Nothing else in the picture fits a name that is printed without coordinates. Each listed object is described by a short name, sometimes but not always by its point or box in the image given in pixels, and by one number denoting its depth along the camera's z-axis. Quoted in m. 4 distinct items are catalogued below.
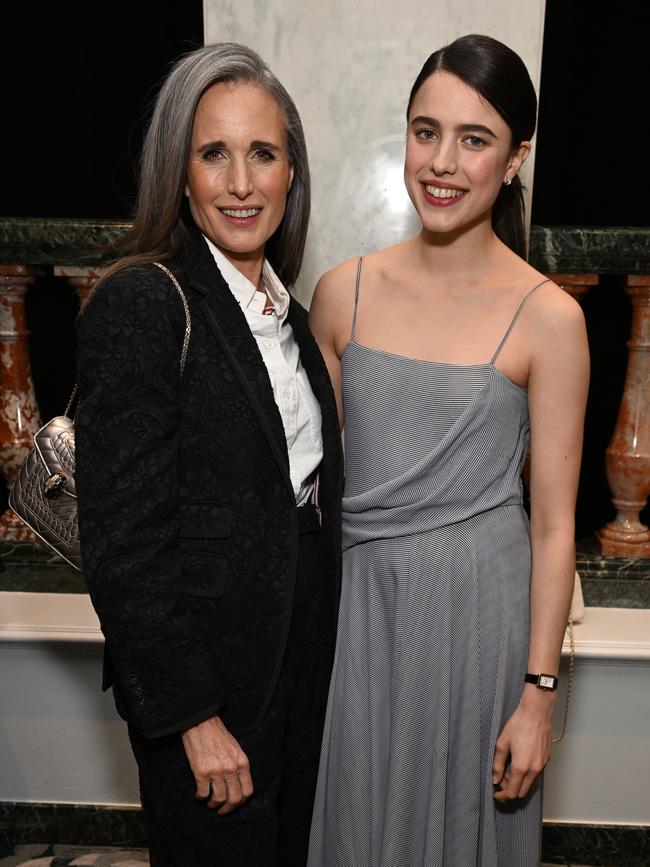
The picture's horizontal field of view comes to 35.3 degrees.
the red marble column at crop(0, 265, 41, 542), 3.26
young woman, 1.99
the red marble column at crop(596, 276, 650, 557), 3.16
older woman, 1.69
